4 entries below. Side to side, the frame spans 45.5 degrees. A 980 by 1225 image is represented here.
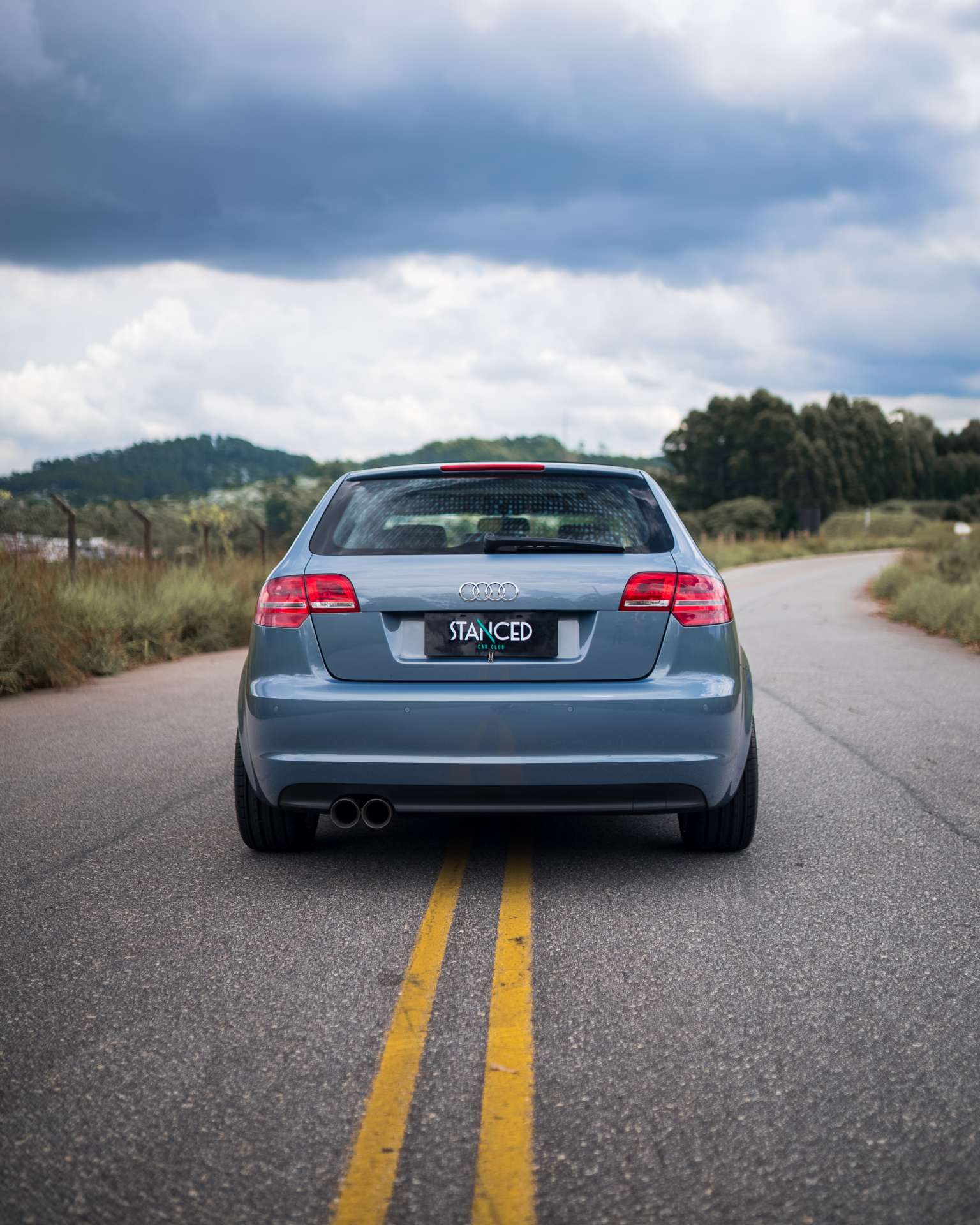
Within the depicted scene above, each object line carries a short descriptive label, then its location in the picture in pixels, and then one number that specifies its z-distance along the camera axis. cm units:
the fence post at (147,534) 1659
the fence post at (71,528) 1429
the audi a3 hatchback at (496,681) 421
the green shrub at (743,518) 8388
